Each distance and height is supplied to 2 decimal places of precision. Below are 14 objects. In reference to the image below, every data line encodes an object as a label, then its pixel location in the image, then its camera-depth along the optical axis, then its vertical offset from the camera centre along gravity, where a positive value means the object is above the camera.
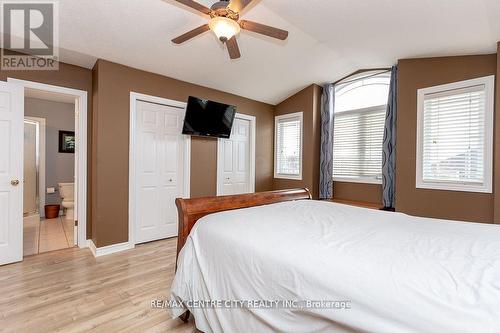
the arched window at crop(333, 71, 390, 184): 4.04 +0.66
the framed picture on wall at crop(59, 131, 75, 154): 5.25 +0.43
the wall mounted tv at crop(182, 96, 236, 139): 3.74 +0.72
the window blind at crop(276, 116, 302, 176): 4.81 +0.38
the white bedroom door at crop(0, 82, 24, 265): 2.75 -0.12
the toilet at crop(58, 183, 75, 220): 4.79 -0.65
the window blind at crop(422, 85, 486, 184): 2.87 +0.36
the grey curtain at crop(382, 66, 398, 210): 3.65 +0.24
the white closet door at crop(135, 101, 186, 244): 3.50 -0.09
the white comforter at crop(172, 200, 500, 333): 0.83 -0.43
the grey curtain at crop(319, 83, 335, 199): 4.42 +0.39
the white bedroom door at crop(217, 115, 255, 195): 4.39 +0.06
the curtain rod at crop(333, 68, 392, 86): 3.95 +1.50
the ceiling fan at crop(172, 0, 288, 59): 1.84 +1.12
